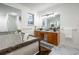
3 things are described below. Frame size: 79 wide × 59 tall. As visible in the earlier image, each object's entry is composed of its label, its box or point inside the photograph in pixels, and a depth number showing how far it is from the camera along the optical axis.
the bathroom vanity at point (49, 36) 2.18
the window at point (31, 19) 2.20
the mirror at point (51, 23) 2.14
